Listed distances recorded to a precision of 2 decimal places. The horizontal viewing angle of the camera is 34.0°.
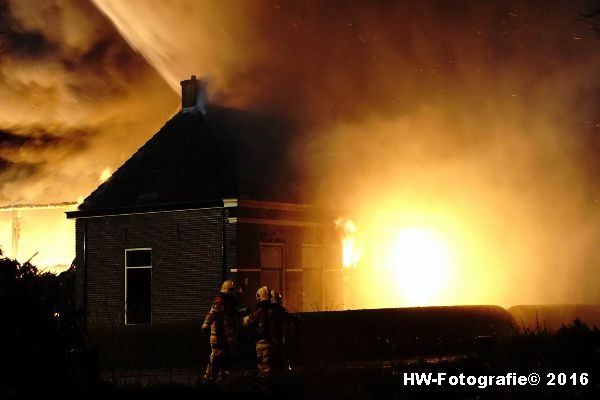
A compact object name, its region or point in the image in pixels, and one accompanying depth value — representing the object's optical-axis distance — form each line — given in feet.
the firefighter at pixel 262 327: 44.32
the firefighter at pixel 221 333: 46.88
